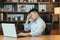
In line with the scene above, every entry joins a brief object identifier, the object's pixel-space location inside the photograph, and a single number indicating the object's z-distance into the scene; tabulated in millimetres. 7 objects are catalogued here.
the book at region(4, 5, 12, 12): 3879
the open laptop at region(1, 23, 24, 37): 1817
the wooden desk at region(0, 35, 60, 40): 1819
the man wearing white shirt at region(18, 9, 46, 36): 2048
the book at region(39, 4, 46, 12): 3856
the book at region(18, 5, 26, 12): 3862
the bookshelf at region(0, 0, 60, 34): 3843
